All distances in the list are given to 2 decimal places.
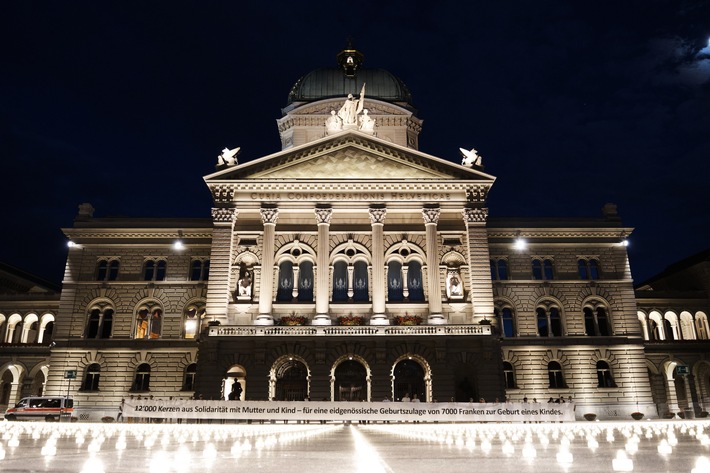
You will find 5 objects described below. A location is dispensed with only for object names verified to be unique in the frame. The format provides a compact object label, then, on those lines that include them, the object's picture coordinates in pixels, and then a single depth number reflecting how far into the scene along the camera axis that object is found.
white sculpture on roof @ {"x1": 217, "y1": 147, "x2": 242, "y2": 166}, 45.22
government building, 38.56
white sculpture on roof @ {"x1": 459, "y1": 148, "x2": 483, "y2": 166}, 45.72
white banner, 29.33
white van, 37.06
